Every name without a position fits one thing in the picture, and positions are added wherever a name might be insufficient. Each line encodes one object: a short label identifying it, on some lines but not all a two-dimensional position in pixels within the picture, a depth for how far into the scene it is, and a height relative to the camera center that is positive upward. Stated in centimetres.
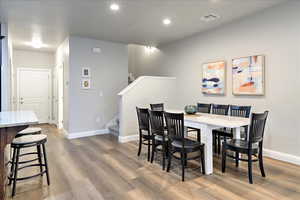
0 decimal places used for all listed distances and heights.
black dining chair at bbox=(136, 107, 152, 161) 351 -49
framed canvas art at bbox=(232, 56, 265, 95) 367 +42
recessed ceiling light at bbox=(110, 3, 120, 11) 331 +162
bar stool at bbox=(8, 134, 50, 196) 227 -58
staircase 542 -92
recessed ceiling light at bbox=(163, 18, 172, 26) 402 +167
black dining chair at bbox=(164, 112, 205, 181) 273 -70
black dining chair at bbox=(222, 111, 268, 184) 255 -71
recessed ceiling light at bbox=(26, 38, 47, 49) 564 +172
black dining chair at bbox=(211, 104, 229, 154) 385 -33
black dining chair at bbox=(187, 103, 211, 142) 420 -27
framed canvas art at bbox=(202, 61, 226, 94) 441 +45
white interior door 700 +21
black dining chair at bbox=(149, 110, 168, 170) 312 -60
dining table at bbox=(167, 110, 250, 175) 273 -45
